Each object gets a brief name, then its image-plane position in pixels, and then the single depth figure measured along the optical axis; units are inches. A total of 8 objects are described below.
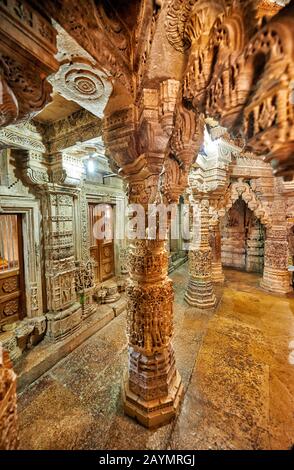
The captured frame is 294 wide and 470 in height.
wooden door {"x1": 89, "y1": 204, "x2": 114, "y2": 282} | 218.2
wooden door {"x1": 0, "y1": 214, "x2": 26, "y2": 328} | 136.6
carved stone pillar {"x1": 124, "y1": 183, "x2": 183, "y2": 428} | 91.9
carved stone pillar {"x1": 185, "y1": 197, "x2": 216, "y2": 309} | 219.8
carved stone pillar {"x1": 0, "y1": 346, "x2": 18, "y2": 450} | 40.1
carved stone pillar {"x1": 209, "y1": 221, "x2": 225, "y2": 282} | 295.0
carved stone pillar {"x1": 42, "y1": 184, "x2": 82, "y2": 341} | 151.6
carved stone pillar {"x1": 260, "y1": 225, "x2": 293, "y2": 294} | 252.4
